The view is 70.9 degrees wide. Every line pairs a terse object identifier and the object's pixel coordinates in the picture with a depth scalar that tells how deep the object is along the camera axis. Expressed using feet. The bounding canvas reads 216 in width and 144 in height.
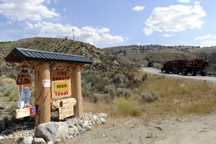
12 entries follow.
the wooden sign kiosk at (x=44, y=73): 16.80
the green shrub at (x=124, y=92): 36.91
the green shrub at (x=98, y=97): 33.35
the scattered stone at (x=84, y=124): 19.15
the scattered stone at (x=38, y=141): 14.73
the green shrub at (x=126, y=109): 23.73
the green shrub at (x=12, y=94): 29.90
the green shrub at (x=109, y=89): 40.14
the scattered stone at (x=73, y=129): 17.89
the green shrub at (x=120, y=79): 47.68
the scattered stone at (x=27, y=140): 14.64
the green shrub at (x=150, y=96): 34.12
